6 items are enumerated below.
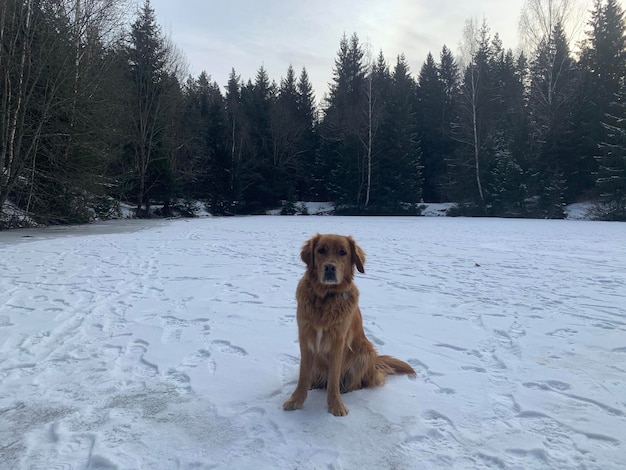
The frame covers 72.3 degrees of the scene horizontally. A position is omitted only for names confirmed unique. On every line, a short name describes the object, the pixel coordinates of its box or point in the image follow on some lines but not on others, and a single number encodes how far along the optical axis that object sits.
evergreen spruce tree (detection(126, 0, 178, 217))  27.14
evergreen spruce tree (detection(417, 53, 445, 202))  42.53
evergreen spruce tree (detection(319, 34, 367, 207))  37.56
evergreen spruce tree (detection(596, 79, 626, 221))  26.27
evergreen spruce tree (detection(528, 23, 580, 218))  30.82
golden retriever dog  2.92
